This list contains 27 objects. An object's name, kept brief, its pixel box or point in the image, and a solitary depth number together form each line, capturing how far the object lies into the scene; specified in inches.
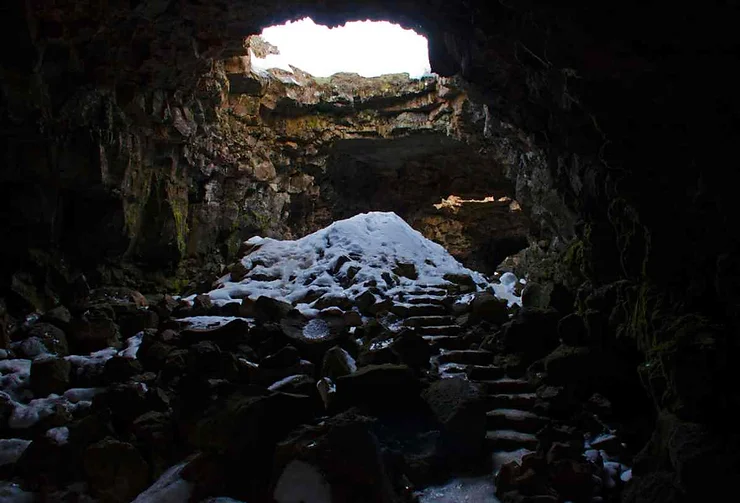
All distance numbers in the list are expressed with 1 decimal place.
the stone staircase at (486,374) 198.8
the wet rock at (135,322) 294.2
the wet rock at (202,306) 325.1
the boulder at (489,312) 310.0
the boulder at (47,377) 230.7
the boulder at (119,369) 234.2
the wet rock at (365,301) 326.3
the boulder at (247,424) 166.7
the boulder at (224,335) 256.2
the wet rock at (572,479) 163.0
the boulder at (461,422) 188.7
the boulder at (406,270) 394.9
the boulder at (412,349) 239.6
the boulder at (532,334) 257.9
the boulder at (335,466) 145.1
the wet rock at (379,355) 231.0
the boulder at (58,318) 290.5
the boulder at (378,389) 202.7
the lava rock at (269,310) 299.7
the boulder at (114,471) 175.0
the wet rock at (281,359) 236.1
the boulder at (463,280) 386.1
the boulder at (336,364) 236.8
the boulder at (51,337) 271.7
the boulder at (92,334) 277.3
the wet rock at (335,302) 326.6
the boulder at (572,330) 233.9
